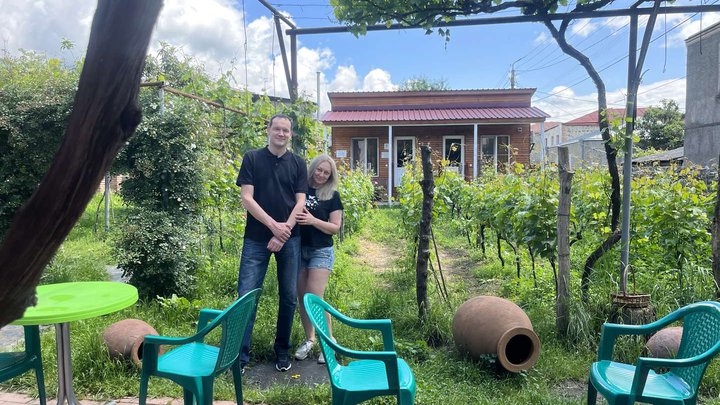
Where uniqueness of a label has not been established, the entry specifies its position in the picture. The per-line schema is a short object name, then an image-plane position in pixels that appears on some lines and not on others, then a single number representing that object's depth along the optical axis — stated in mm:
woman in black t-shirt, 3508
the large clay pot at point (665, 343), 3207
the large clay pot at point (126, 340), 3314
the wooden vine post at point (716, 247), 3938
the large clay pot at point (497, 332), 3166
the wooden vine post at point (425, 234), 4000
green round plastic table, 2234
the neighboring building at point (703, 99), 11703
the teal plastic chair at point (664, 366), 2178
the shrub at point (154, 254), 4484
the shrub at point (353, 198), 8438
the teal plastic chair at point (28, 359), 2447
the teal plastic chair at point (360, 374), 2199
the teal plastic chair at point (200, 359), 2234
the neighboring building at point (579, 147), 20281
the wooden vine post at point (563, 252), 3859
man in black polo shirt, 3264
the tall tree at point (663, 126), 28438
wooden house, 17016
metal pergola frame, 3867
